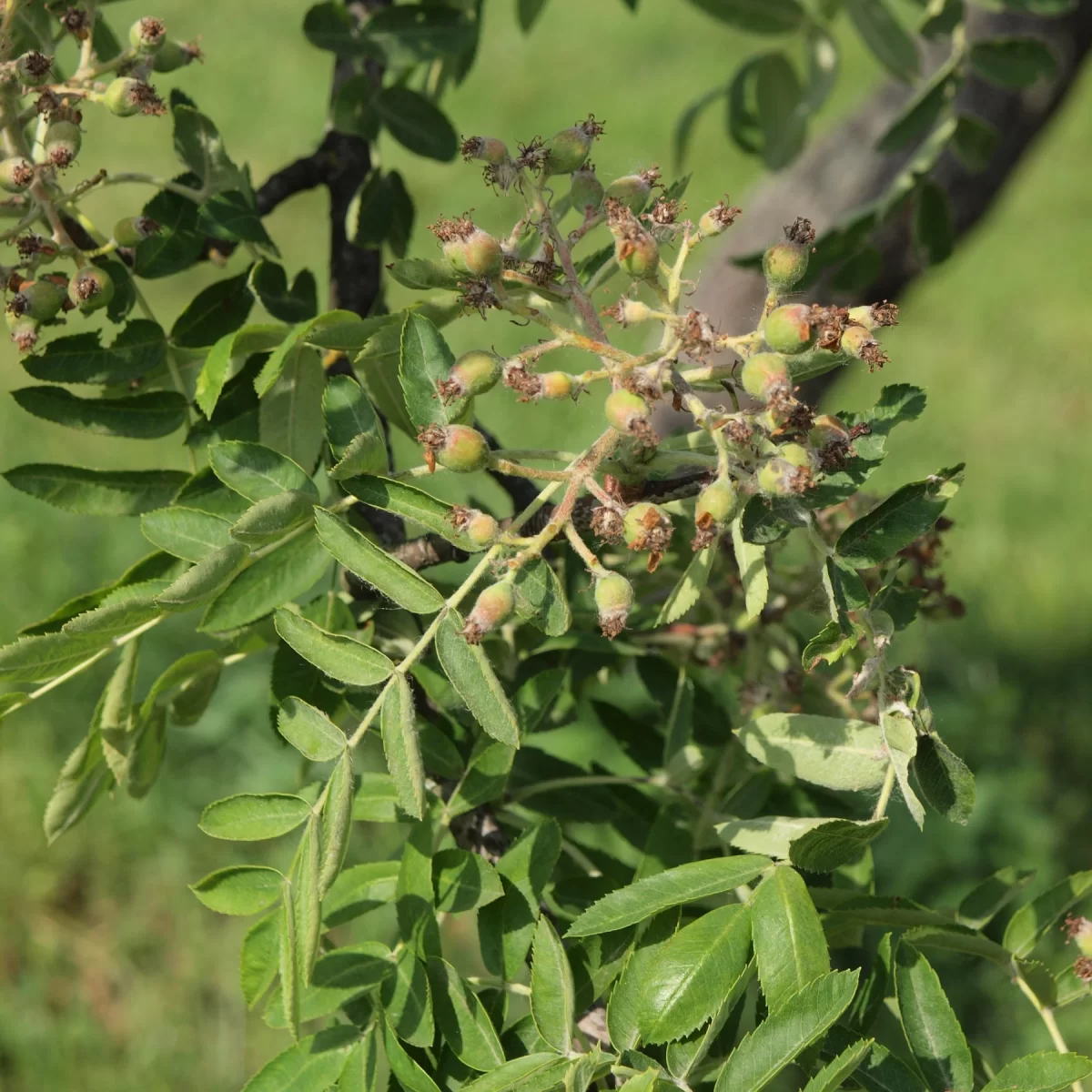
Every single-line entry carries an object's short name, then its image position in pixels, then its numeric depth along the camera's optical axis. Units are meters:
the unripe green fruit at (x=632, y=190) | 0.41
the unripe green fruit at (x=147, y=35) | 0.44
